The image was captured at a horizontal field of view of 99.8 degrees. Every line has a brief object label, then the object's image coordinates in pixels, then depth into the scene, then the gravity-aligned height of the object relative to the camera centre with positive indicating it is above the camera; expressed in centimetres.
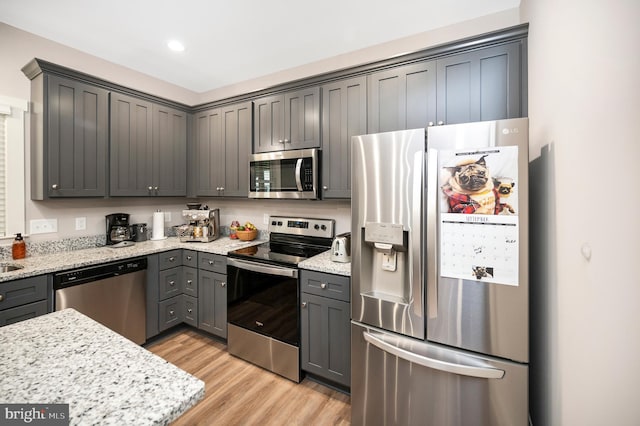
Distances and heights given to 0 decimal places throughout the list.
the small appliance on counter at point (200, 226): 298 -15
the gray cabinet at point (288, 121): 243 +87
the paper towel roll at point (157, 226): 310 -15
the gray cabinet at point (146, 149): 264 +69
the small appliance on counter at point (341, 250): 204 -29
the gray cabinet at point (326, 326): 189 -83
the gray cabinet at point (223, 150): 288 +71
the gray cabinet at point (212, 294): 252 -78
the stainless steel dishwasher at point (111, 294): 202 -65
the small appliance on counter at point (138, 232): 294 -21
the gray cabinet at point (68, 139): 218 +64
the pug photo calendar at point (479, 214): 124 -2
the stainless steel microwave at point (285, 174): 240 +36
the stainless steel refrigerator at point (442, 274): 124 -33
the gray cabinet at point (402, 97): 196 +87
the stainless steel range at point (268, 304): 210 -76
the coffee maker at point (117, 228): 278 -16
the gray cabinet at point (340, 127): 223 +72
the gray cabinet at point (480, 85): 171 +84
